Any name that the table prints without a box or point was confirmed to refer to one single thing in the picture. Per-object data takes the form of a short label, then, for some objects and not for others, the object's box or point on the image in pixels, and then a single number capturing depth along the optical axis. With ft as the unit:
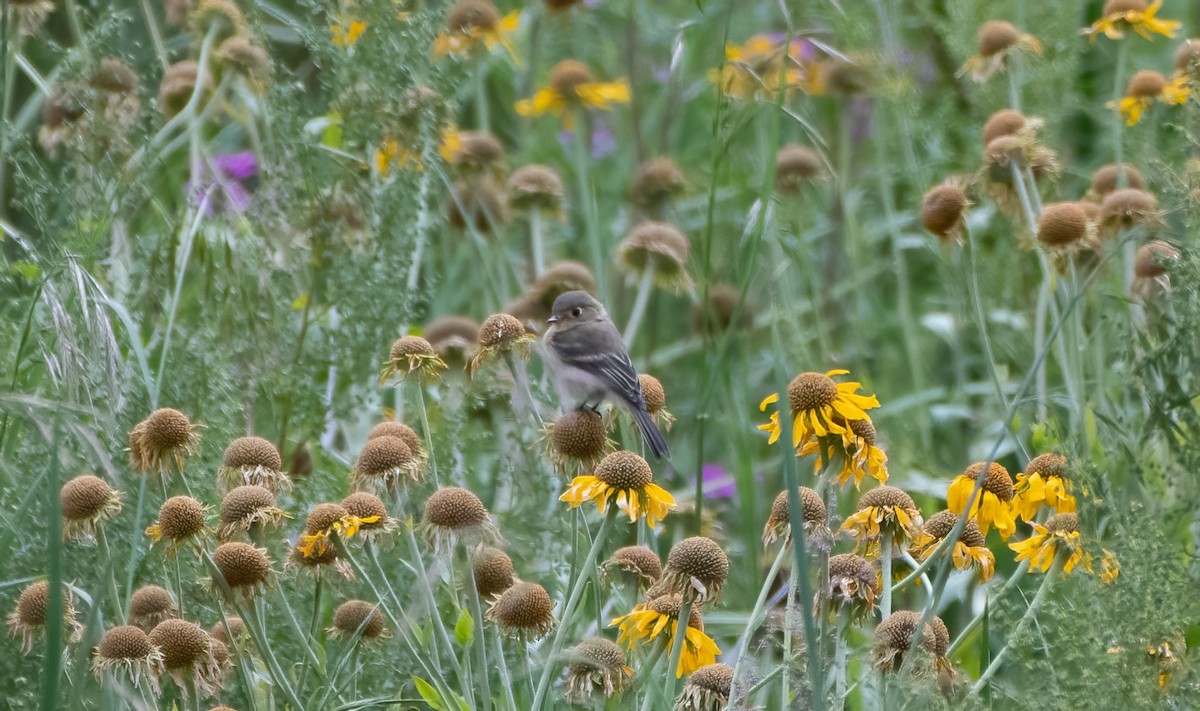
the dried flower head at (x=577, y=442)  28.10
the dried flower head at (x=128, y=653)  27.65
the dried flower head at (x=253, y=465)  28.03
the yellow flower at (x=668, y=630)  27.80
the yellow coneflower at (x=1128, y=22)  29.70
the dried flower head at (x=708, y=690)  27.71
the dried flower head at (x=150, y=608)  27.96
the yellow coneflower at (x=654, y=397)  28.32
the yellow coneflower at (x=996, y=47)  29.83
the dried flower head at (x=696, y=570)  27.71
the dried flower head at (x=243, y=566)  27.74
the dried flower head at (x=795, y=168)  34.56
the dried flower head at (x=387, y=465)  27.91
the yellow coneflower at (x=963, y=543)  27.94
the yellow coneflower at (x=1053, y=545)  27.86
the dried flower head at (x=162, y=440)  27.95
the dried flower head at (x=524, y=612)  27.83
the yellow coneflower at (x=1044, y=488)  27.92
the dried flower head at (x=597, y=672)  27.74
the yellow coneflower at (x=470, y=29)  31.66
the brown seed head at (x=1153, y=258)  28.28
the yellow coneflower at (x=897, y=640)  27.72
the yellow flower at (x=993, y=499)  27.95
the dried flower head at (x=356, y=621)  28.06
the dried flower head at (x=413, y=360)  28.18
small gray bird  28.55
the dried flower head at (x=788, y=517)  27.81
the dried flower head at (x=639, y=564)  28.01
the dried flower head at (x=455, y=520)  27.89
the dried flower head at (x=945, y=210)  28.91
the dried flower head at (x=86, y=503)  27.87
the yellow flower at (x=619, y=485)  27.79
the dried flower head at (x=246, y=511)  27.80
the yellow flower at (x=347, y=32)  29.41
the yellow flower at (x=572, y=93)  34.92
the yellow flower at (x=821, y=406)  27.84
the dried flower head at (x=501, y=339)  28.26
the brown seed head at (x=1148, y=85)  29.54
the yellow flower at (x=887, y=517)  27.85
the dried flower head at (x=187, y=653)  27.71
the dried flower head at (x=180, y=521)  27.80
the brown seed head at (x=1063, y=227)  28.83
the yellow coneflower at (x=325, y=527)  27.78
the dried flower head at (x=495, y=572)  28.03
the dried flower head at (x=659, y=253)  30.09
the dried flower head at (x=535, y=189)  31.43
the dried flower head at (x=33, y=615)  27.86
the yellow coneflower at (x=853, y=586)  27.77
